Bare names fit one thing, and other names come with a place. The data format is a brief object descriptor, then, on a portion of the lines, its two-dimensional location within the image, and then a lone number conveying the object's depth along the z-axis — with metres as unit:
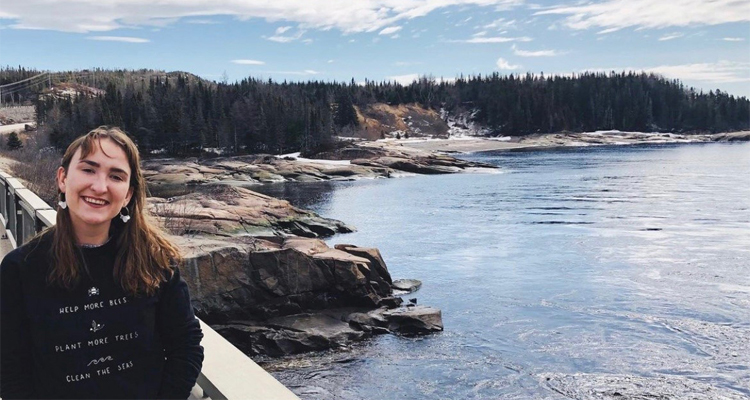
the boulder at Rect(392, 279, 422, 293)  21.77
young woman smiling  2.52
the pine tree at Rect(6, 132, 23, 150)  75.69
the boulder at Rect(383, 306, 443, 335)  17.80
